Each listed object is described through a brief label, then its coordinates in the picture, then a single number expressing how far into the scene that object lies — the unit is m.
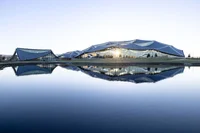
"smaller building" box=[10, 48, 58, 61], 119.36
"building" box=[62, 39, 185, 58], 101.56
